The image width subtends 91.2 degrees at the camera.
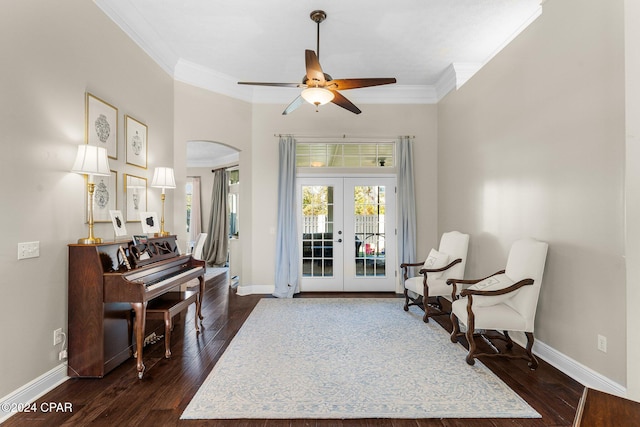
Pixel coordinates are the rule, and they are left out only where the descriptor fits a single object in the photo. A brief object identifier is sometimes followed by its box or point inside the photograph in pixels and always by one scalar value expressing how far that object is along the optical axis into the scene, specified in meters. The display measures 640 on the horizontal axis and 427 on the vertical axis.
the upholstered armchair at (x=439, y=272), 3.97
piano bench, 2.87
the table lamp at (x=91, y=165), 2.52
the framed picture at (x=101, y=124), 2.85
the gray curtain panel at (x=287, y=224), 5.28
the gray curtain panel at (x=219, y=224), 8.84
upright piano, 2.57
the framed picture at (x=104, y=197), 2.95
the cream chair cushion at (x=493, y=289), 2.87
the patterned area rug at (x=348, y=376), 2.16
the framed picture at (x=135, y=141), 3.44
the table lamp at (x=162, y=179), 3.71
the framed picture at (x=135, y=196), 3.43
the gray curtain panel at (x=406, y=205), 5.30
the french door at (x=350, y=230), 5.52
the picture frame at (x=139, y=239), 3.01
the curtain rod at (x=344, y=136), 5.42
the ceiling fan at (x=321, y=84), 2.90
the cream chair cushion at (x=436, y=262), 4.19
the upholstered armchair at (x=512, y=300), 2.77
